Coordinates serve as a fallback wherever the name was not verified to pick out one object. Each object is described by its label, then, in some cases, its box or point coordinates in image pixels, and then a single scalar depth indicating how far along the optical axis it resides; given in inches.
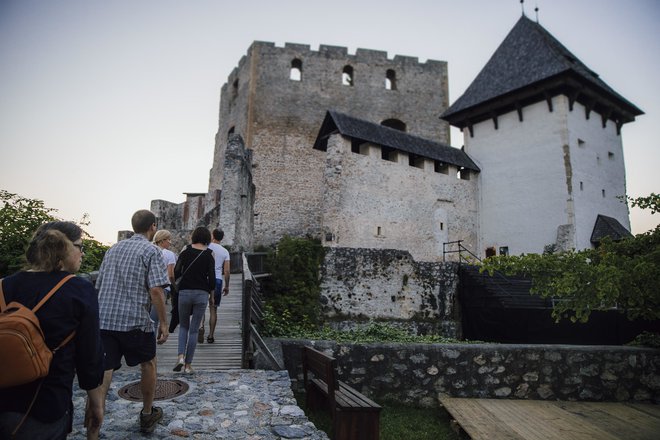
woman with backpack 77.2
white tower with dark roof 712.4
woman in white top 217.0
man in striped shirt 127.3
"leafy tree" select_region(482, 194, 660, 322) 250.4
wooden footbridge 206.1
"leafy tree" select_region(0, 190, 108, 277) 282.4
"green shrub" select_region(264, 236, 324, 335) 438.3
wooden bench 157.3
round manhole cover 157.8
